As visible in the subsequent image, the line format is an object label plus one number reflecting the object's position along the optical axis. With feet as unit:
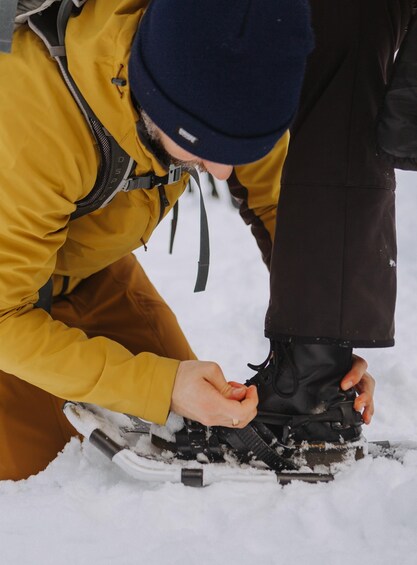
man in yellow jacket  4.61
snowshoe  5.44
